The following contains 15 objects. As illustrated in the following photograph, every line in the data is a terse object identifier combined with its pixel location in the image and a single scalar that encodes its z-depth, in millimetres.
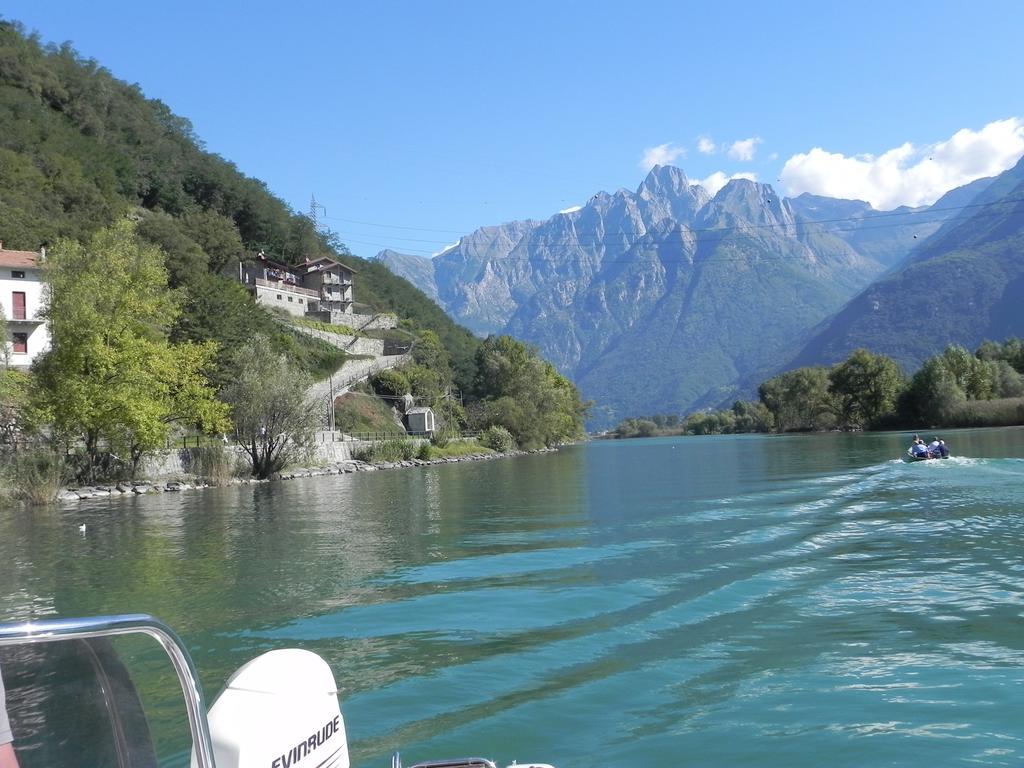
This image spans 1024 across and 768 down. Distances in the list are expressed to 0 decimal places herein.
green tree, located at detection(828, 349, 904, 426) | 108688
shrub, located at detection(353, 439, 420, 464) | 62281
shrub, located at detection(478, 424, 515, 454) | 84250
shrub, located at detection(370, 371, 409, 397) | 83088
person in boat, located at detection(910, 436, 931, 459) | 38562
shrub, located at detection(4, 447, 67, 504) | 31703
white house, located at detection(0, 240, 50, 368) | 49094
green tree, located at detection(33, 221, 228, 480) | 35125
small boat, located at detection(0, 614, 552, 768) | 3086
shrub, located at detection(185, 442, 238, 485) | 42938
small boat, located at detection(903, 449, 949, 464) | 38469
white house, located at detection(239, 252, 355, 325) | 93375
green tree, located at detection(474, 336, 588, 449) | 91438
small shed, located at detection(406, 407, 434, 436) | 79500
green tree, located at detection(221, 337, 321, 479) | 44375
